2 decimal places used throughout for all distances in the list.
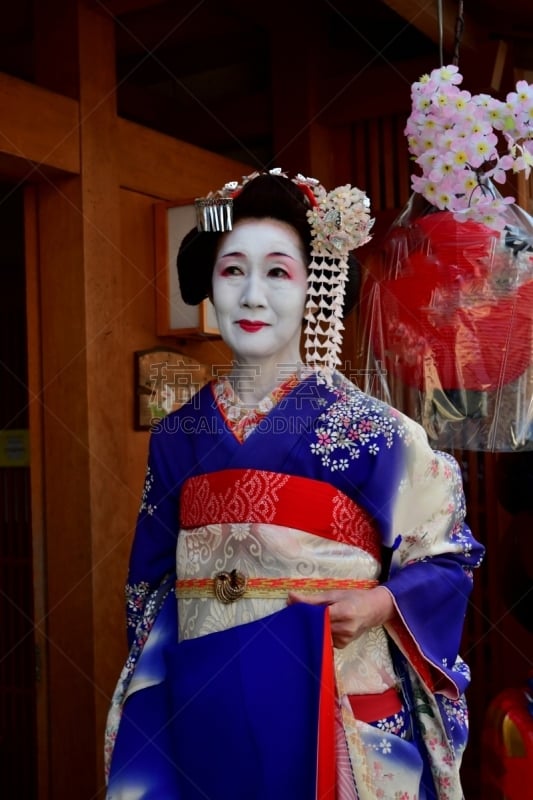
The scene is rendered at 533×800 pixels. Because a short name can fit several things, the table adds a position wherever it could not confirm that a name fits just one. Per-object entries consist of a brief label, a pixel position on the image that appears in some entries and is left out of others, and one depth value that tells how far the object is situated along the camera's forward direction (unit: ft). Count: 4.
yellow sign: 14.57
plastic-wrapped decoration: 7.01
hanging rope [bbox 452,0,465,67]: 7.80
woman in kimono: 6.28
